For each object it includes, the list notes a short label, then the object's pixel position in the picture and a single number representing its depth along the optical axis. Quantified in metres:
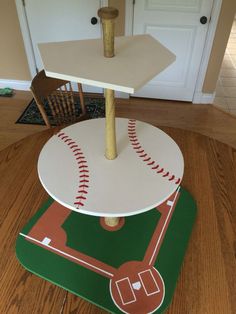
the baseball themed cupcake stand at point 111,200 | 0.86
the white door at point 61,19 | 2.76
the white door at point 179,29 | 2.63
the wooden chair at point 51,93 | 1.45
